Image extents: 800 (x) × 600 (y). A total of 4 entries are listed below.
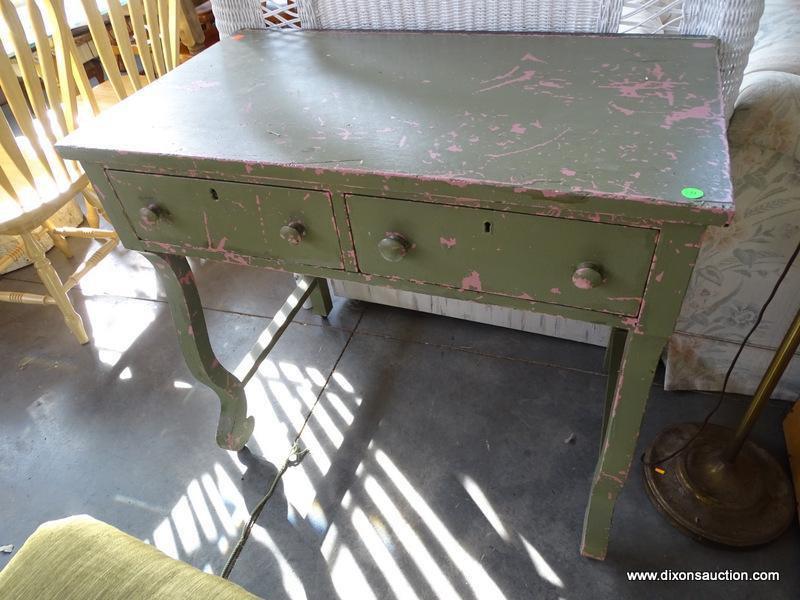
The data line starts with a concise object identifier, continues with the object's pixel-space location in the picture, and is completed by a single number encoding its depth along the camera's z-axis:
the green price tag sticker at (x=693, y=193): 0.58
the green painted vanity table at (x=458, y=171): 0.64
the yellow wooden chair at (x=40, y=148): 1.22
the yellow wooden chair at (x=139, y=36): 1.37
